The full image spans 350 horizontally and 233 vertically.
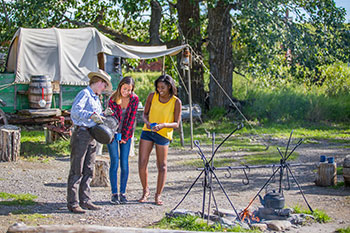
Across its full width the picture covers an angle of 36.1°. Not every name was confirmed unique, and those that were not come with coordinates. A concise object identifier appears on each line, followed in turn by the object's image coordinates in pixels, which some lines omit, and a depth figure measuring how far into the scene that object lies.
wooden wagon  11.56
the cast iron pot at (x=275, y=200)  6.34
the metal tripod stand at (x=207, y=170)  5.95
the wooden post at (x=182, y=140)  13.39
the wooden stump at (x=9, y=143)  10.54
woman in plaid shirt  7.15
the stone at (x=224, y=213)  6.36
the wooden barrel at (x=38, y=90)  11.35
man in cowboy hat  6.42
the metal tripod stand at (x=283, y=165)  6.63
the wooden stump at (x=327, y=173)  8.76
